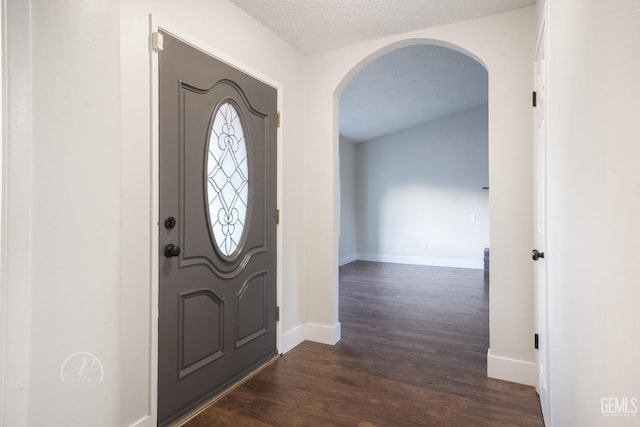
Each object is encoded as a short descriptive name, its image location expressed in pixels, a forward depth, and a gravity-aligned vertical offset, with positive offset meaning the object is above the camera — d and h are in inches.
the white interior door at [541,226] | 66.0 -2.3
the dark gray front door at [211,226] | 69.1 -2.4
